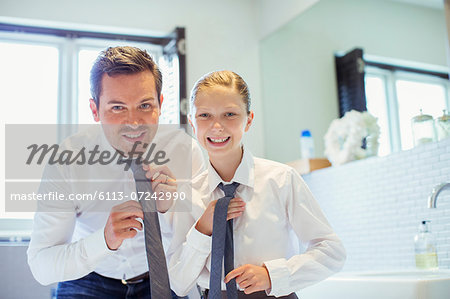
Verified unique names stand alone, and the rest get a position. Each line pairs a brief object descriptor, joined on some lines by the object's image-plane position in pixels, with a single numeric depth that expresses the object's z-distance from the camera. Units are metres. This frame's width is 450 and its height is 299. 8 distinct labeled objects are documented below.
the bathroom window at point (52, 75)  2.91
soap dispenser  1.81
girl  1.15
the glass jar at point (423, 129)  1.95
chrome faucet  1.65
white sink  1.30
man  1.25
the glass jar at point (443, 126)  1.88
